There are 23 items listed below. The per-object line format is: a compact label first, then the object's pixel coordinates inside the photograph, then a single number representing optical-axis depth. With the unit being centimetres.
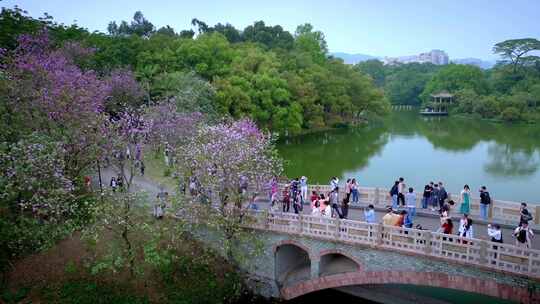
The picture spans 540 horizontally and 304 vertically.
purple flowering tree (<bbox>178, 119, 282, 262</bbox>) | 1970
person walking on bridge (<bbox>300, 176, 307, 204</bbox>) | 2325
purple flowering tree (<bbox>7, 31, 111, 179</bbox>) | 2177
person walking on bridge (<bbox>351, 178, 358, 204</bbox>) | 2205
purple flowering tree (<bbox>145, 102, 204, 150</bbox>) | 3016
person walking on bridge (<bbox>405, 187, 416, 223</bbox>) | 1945
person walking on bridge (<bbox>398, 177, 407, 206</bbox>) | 2107
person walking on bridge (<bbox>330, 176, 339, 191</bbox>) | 2217
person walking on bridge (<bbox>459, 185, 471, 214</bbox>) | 1928
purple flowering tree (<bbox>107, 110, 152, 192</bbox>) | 2214
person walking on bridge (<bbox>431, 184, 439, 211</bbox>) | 2039
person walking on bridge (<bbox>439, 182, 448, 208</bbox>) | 2028
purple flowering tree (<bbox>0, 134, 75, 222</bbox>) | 1767
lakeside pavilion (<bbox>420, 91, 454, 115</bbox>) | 9152
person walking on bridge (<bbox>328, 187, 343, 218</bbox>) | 2074
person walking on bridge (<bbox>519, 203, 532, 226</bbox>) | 1620
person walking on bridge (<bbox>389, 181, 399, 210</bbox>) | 2098
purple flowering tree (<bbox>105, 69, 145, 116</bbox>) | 3709
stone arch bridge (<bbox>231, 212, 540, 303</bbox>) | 1498
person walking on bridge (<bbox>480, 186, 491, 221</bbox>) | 1886
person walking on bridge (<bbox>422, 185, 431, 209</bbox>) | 2066
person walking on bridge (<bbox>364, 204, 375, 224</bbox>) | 1823
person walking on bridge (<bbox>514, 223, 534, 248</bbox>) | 1544
